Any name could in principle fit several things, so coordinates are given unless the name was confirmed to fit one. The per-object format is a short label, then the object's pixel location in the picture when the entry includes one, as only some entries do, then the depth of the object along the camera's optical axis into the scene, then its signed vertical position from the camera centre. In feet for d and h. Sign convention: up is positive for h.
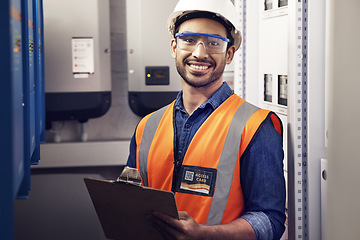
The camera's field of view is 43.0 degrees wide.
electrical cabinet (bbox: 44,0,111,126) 10.25 +0.65
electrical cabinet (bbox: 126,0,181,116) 10.34 +0.62
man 5.46 -0.79
